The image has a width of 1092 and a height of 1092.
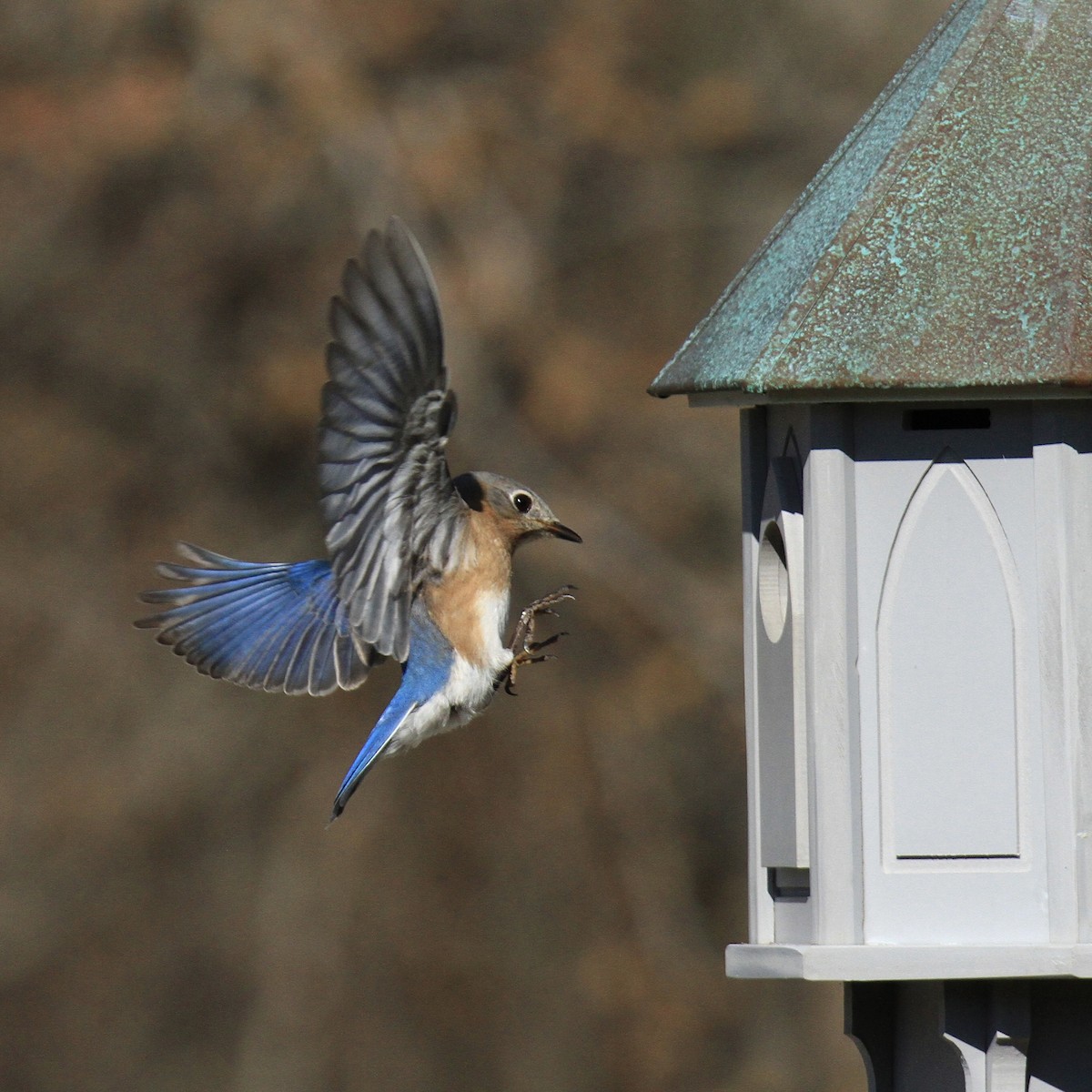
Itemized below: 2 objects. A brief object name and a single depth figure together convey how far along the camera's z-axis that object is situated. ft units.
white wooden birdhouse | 22.99
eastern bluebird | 24.80
